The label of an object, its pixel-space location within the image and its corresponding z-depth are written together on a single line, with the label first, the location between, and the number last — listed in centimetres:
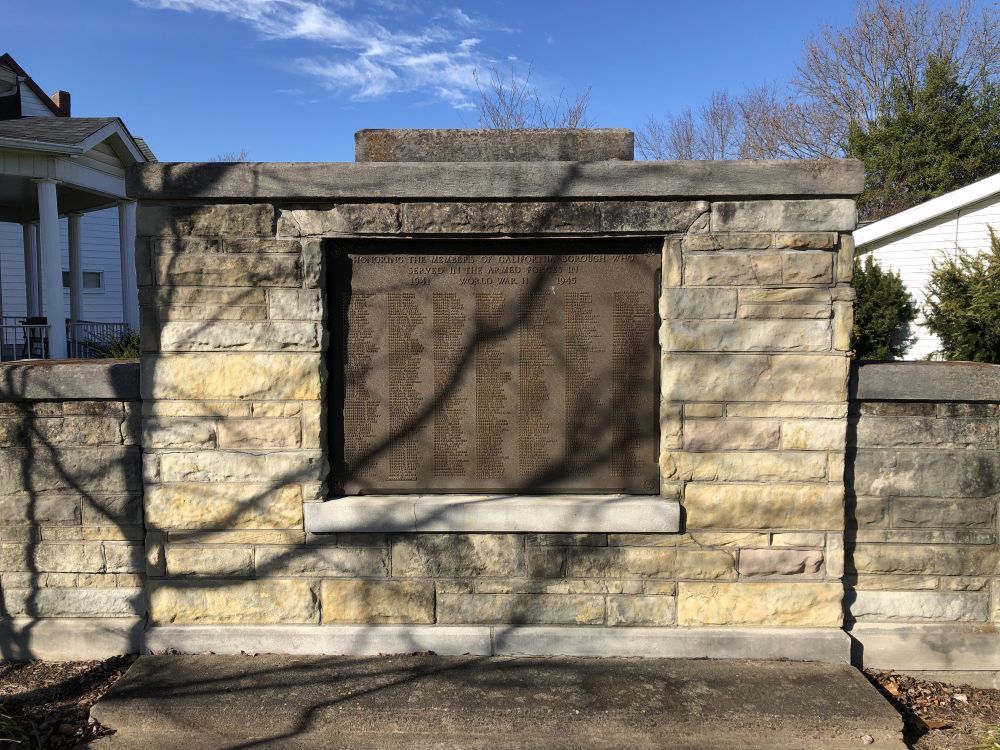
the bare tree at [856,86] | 2416
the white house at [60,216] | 1126
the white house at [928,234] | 1078
